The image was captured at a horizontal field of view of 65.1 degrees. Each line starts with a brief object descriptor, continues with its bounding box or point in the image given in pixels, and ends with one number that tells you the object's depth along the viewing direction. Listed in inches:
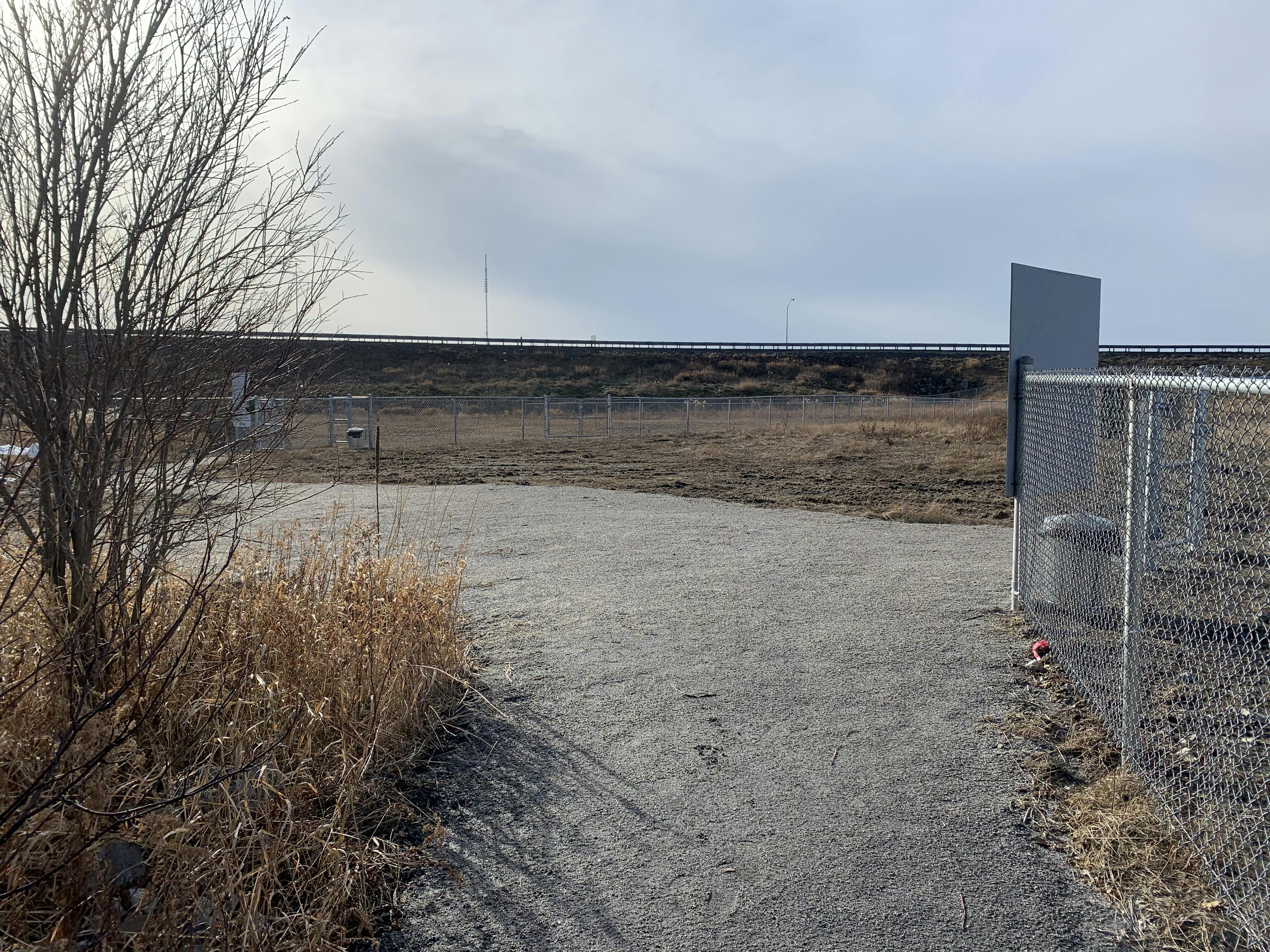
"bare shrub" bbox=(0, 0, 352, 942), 150.1
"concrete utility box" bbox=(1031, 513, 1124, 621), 236.5
